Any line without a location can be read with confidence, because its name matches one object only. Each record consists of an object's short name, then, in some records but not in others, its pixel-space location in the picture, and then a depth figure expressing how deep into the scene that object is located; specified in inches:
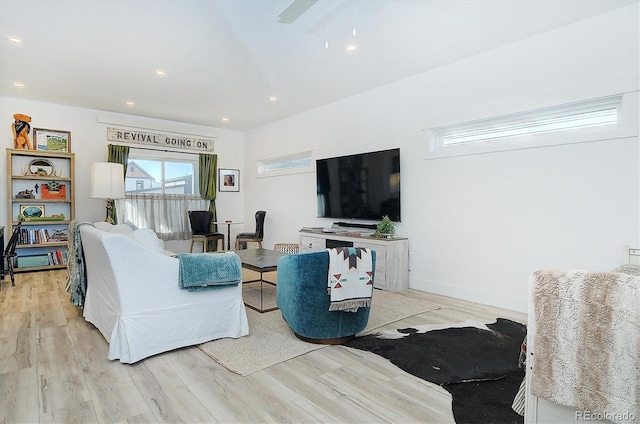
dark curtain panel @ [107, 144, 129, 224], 244.4
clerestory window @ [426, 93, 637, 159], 120.8
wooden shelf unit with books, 214.7
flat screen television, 186.1
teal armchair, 100.8
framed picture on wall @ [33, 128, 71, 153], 224.4
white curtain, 257.9
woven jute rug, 94.1
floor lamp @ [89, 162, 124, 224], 212.4
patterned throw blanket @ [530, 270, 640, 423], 46.1
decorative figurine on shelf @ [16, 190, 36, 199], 218.4
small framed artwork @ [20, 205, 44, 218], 219.5
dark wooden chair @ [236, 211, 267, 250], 267.3
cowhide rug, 74.7
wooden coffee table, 136.9
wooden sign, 253.3
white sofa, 93.9
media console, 173.8
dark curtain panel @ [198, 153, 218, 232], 289.6
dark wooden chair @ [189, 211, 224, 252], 262.2
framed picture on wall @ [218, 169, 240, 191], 304.1
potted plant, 180.2
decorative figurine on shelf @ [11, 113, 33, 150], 211.0
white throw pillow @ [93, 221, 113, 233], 130.3
